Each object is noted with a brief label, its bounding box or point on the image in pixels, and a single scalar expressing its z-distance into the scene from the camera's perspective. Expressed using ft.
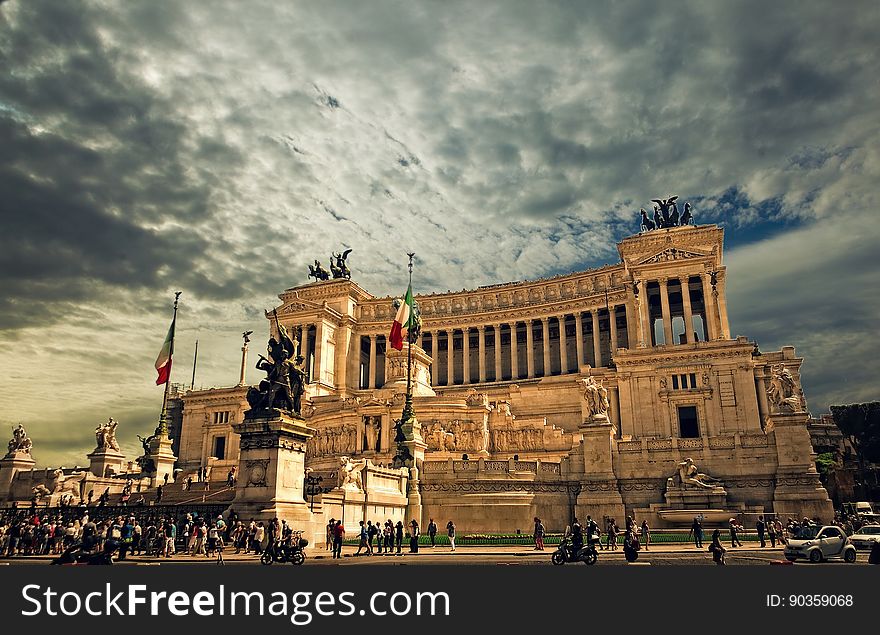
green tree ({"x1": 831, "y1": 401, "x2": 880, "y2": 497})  255.50
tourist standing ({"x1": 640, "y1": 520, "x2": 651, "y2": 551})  95.09
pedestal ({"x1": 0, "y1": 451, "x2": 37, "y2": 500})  141.38
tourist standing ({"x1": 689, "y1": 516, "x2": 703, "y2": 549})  84.79
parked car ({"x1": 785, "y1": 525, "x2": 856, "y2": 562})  71.72
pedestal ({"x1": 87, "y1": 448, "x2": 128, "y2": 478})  155.63
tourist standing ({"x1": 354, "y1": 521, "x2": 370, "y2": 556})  85.05
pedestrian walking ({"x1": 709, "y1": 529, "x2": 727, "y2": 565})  62.90
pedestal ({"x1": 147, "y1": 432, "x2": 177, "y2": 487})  154.40
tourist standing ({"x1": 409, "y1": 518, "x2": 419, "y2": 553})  89.04
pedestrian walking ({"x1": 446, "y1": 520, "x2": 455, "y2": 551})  94.48
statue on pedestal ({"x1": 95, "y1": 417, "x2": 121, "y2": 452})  157.84
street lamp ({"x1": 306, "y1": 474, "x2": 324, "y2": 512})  87.13
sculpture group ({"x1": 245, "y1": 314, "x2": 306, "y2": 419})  76.74
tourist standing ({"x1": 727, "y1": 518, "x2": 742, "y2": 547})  92.63
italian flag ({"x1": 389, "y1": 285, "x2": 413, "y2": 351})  166.01
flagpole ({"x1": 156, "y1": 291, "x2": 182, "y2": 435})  156.66
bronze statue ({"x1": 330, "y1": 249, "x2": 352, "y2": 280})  328.29
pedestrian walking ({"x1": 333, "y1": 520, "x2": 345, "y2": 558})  76.95
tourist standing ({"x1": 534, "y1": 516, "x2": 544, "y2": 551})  93.86
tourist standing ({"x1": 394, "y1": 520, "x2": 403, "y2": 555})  86.53
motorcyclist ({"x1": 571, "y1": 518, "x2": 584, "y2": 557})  67.46
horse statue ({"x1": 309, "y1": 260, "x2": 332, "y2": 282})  327.26
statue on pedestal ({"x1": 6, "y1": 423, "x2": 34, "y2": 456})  146.41
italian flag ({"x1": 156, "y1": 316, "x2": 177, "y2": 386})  164.25
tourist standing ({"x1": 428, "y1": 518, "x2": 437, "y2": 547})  103.94
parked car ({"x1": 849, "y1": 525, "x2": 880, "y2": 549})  82.89
